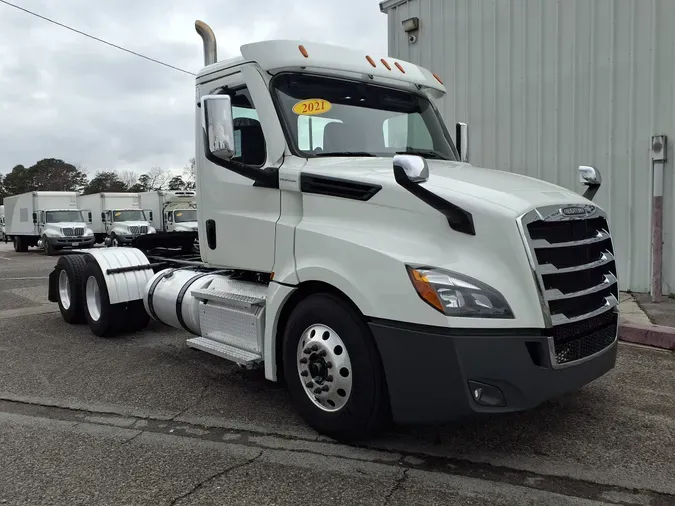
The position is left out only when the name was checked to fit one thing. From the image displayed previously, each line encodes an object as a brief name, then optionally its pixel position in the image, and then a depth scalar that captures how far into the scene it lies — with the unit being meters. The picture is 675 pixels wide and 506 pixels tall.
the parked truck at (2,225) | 48.05
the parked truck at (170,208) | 28.42
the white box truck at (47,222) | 26.77
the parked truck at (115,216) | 28.50
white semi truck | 3.09
